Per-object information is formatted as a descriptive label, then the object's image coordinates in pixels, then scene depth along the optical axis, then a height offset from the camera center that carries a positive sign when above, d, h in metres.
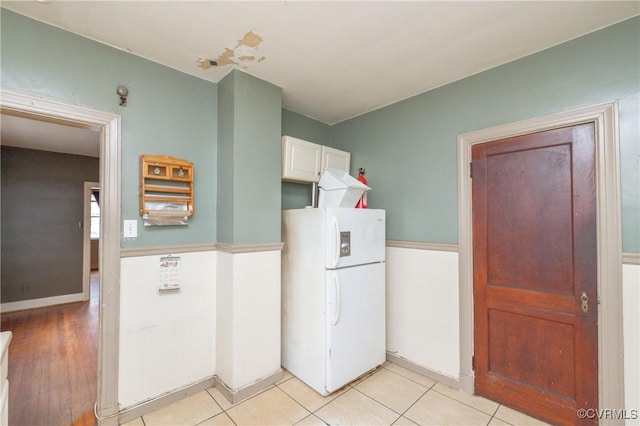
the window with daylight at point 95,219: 7.00 -0.04
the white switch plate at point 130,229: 1.99 -0.08
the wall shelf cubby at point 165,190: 2.03 +0.20
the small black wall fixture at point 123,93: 1.97 +0.86
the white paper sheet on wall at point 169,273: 2.12 -0.42
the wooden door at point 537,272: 1.81 -0.40
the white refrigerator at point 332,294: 2.27 -0.67
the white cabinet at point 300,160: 2.65 +0.55
